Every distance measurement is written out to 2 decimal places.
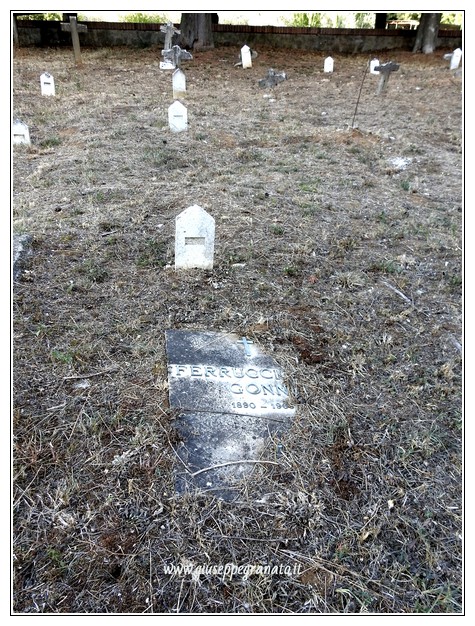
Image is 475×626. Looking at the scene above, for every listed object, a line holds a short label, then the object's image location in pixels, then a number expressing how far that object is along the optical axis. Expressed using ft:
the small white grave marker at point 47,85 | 33.78
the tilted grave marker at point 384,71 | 36.22
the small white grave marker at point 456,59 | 46.79
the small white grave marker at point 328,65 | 47.80
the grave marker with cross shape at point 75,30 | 41.74
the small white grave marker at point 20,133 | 23.75
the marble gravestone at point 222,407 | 7.92
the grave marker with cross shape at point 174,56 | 42.38
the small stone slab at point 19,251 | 12.97
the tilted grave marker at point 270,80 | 40.78
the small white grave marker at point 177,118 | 25.77
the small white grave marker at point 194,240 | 12.79
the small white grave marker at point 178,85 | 34.58
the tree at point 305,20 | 61.72
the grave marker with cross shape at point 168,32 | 45.24
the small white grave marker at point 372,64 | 46.68
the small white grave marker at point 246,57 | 46.98
